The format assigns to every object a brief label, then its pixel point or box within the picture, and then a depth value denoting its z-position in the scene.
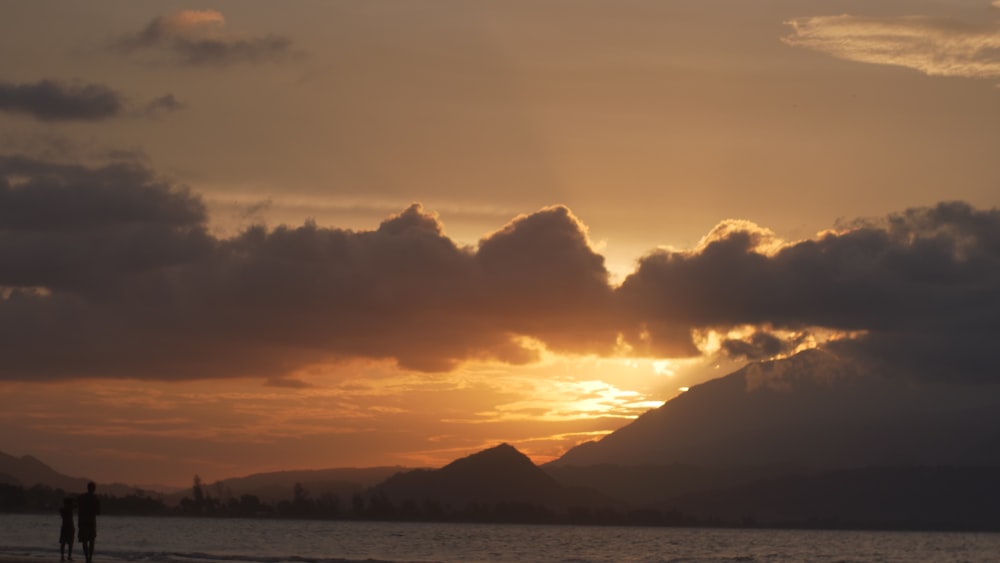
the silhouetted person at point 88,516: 62.69
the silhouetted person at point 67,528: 69.19
